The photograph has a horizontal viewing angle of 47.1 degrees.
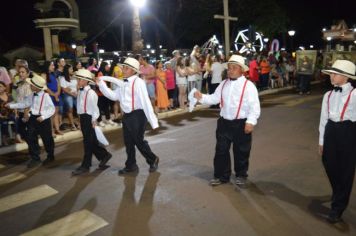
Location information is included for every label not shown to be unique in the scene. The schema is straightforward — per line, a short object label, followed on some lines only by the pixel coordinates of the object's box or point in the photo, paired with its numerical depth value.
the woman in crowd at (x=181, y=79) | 13.99
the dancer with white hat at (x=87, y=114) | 7.36
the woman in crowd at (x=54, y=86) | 10.66
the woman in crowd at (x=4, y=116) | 9.73
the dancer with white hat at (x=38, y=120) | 8.02
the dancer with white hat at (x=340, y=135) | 4.85
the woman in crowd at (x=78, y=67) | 11.54
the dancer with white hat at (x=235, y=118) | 6.11
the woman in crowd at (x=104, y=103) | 11.91
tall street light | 16.94
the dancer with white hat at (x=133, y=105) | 7.11
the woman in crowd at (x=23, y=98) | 8.34
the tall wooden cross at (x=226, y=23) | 18.03
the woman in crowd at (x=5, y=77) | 11.57
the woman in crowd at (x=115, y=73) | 12.16
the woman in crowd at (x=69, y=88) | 11.08
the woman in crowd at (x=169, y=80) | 14.00
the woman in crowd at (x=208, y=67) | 15.19
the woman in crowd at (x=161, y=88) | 13.35
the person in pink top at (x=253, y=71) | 17.69
